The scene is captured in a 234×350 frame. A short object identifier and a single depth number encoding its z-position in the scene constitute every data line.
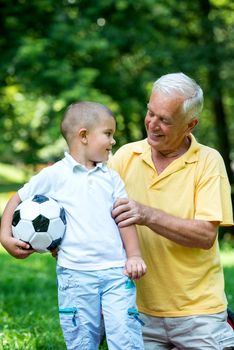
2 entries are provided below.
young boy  3.69
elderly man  4.15
